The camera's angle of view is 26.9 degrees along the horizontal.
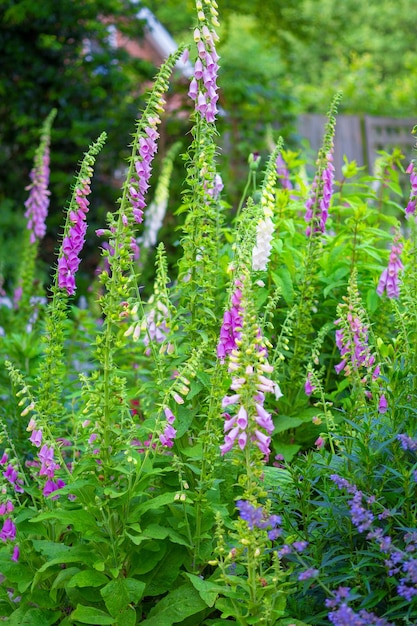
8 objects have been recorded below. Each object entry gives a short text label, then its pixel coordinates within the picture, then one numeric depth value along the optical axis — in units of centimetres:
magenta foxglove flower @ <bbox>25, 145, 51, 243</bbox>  588
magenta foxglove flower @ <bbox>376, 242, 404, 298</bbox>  401
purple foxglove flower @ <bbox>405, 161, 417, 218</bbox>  338
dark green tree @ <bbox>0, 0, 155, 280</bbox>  1095
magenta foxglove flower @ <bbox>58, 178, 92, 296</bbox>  322
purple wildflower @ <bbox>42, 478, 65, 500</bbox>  321
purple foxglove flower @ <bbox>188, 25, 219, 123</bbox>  337
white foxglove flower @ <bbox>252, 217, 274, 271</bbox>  355
